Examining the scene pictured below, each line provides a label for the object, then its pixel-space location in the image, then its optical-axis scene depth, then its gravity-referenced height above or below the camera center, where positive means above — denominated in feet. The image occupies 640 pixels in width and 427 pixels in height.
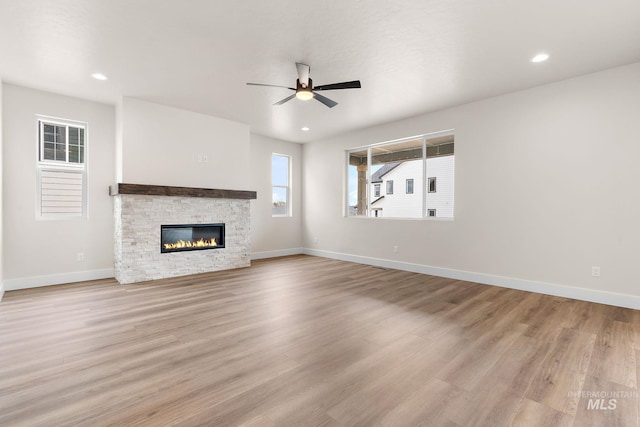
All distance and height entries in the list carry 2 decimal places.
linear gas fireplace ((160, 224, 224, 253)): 17.16 -1.91
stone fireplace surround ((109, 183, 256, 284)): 15.65 -1.05
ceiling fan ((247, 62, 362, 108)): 11.48 +4.87
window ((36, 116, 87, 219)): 15.24 +1.92
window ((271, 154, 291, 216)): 24.78 +2.01
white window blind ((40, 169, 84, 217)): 15.29 +0.66
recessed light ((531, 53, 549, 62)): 11.20 +5.98
